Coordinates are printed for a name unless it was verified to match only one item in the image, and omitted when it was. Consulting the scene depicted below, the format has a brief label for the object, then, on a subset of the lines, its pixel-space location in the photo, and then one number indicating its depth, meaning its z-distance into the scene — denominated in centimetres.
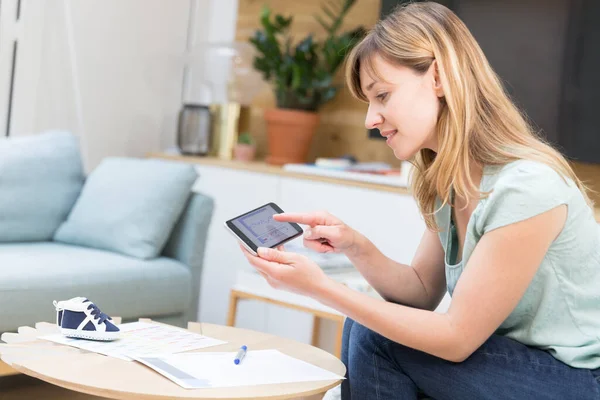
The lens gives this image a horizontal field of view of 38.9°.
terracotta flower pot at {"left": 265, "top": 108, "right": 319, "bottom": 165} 349
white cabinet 288
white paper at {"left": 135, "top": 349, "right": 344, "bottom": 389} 140
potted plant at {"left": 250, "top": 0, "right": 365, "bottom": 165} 342
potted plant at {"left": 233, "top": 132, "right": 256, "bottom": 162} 366
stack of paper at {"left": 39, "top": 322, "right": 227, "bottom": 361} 154
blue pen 152
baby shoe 159
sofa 263
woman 141
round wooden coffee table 133
